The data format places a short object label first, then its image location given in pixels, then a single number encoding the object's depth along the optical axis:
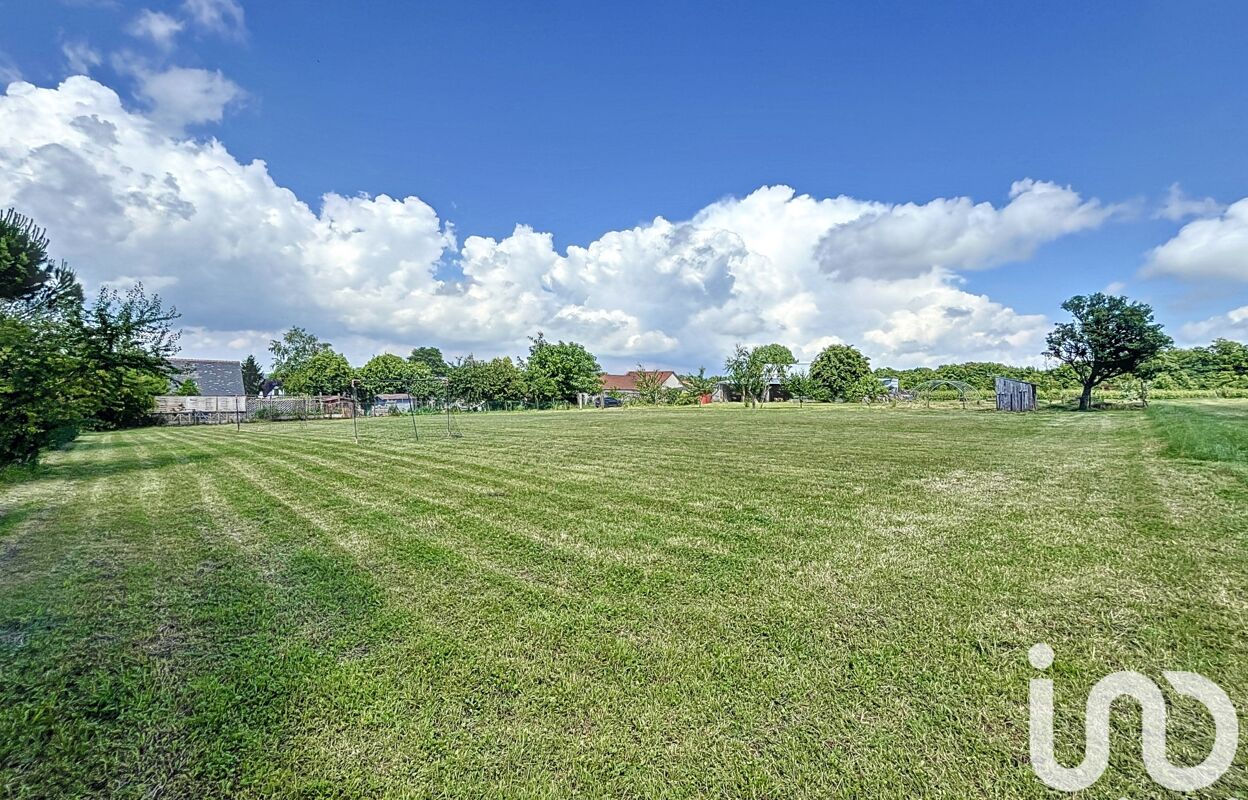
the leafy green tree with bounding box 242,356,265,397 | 69.94
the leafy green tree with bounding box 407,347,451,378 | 92.31
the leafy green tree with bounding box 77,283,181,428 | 8.77
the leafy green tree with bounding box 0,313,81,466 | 6.71
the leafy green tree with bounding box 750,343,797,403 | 46.53
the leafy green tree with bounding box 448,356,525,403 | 51.31
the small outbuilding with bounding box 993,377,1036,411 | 29.80
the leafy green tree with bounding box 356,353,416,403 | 50.88
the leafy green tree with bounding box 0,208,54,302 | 11.24
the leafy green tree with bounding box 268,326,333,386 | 63.09
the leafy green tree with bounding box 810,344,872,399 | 58.75
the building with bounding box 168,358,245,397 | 41.16
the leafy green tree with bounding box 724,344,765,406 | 45.53
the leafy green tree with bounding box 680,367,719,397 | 59.02
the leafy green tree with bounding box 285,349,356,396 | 51.88
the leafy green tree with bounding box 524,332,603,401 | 57.44
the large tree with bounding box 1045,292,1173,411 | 27.09
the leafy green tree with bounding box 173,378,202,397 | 38.03
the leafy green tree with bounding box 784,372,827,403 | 53.25
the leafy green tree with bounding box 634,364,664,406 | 57.12
